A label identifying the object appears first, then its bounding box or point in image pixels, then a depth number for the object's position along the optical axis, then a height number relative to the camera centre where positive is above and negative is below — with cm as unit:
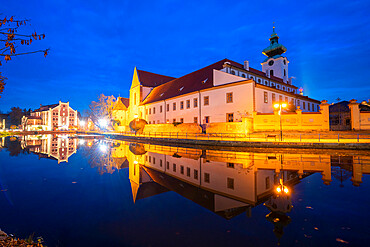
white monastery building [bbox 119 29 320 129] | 2711 +660
